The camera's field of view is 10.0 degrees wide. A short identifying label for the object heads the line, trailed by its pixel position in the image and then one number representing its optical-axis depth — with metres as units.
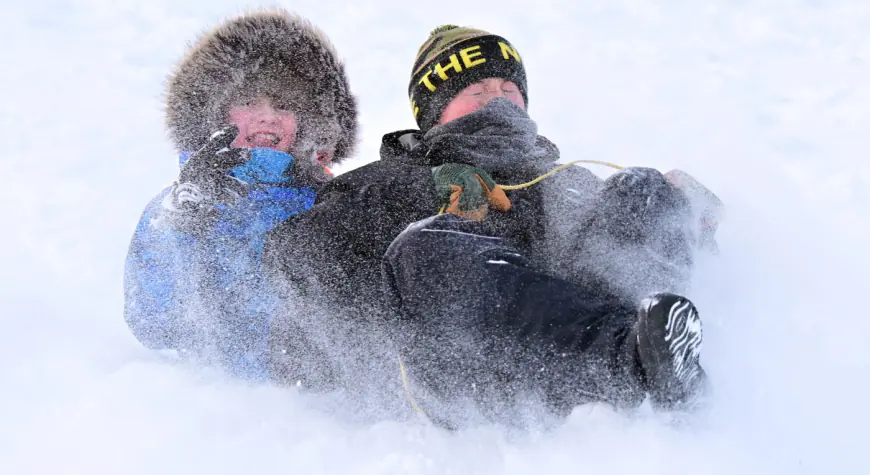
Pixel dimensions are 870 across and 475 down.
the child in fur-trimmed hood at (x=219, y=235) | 8.46
